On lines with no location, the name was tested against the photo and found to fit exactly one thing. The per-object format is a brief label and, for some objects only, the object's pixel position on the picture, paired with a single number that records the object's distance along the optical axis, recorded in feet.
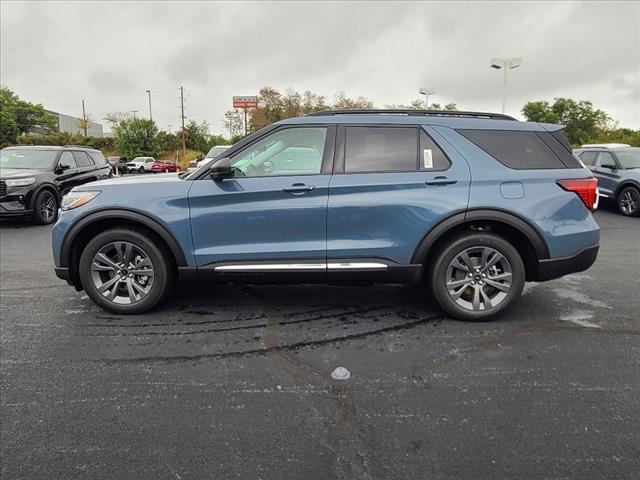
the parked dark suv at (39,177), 30.60
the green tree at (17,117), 145.28
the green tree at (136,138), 182.09
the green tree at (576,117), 159.53
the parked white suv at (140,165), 130.52
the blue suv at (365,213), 12.67
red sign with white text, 162.64
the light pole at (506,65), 92.09
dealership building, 315.12
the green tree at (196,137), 219.41
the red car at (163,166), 138.61
